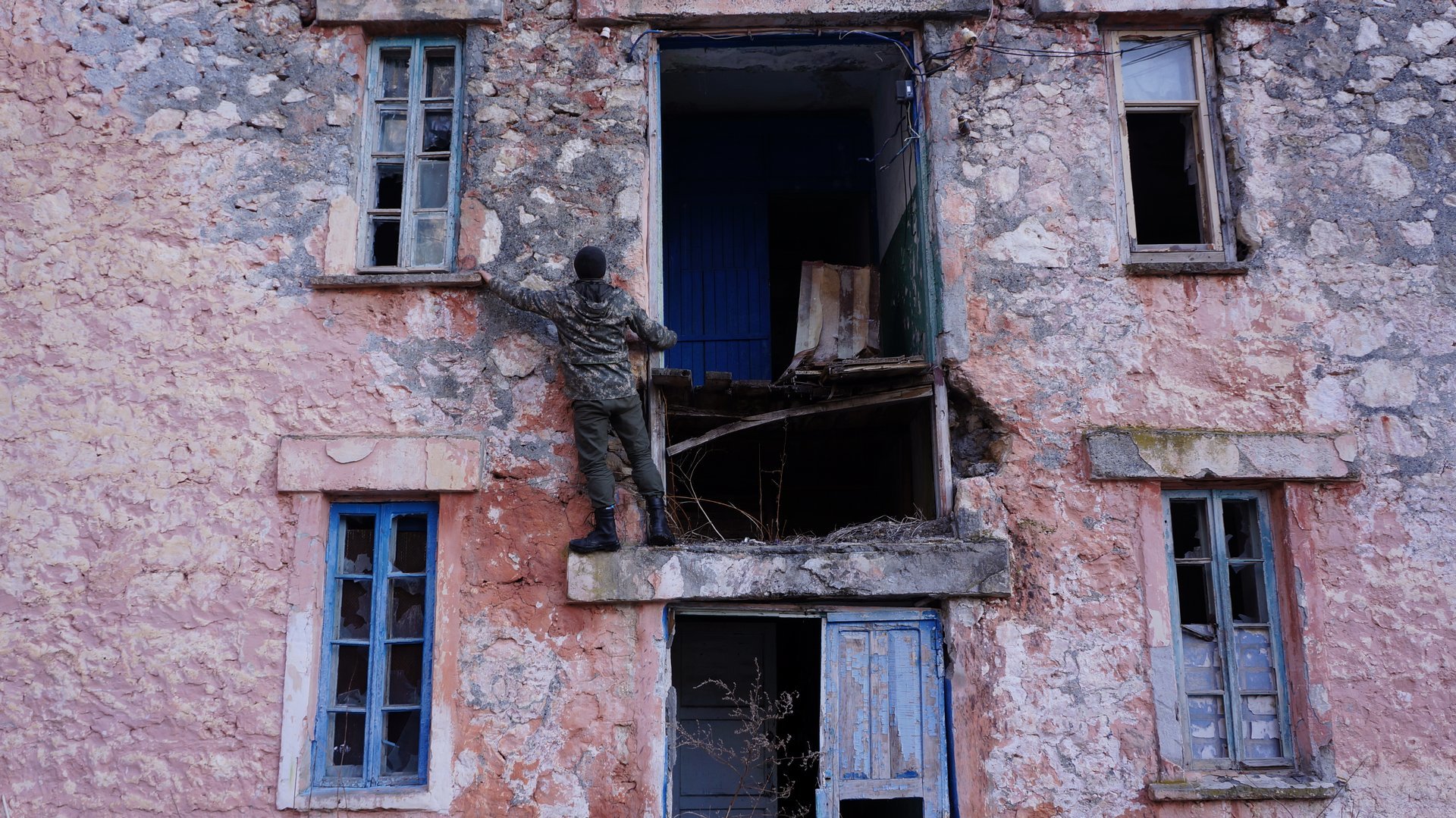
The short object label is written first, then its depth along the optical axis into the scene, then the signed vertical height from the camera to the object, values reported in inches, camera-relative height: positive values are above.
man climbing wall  222.4 +61.4
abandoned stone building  219.8 +53.8
